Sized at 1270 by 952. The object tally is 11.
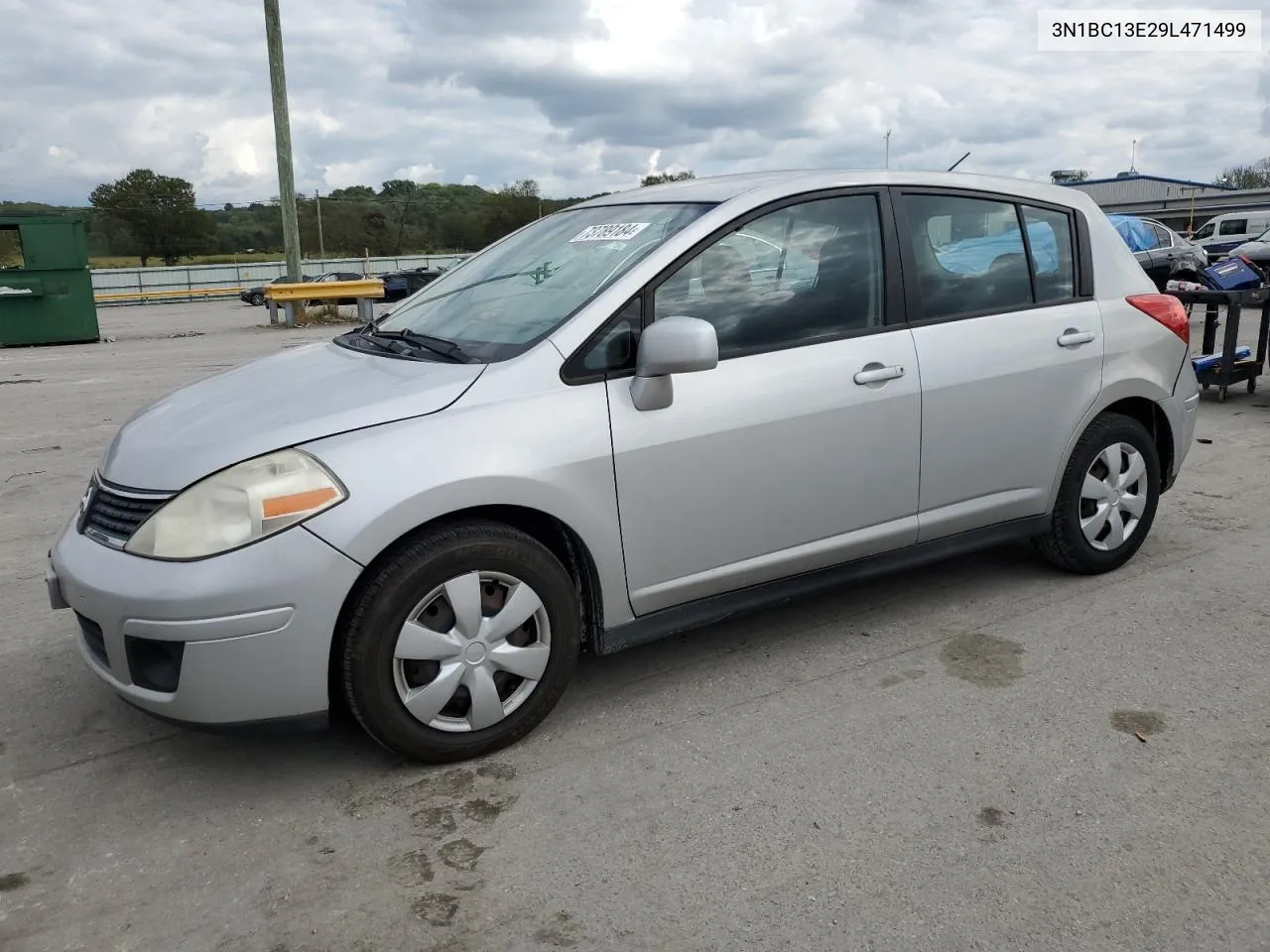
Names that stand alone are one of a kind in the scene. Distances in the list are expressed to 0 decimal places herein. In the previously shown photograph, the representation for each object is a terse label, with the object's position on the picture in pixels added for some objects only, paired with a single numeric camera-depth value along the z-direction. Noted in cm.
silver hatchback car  276
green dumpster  1658
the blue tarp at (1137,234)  1745
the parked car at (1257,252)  2094
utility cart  755
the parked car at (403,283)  3219
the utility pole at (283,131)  1977
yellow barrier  1922
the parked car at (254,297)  3344
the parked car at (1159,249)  1722
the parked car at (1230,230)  2651
